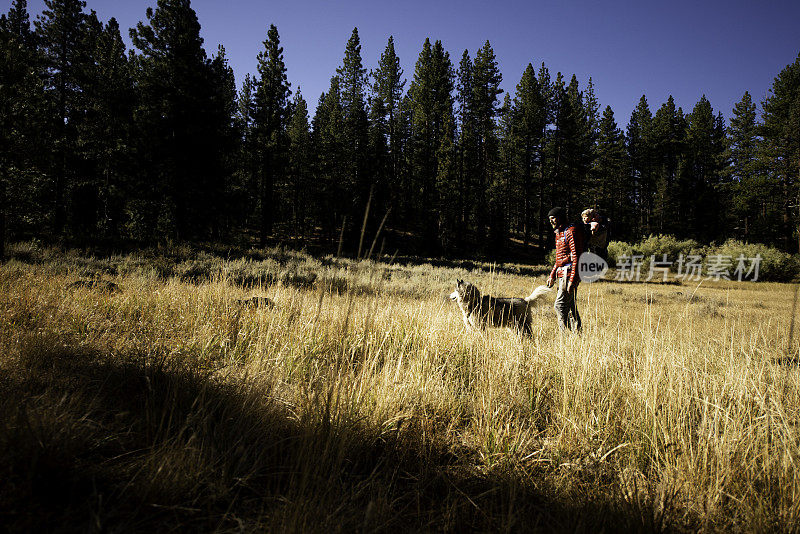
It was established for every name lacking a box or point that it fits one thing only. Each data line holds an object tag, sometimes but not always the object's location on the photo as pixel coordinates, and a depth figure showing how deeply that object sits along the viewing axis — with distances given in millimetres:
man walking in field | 4480
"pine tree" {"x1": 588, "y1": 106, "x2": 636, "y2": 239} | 33656
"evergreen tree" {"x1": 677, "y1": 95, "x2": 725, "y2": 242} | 37938
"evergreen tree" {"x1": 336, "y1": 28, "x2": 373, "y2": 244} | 26094
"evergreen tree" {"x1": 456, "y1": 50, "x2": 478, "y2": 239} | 29109
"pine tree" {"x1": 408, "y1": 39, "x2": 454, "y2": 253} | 30859
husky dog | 4199
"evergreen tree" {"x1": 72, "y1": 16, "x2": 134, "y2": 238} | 16203
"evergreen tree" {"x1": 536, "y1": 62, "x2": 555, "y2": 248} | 32906
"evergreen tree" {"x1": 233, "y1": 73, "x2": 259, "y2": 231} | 17188
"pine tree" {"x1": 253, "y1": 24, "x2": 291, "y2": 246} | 22953
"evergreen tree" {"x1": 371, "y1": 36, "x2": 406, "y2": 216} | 31161
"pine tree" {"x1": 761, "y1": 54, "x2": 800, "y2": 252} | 25922
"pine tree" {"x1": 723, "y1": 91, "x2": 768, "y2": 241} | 28828
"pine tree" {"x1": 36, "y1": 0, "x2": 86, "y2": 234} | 17219
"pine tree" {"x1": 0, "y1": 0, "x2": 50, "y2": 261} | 9008
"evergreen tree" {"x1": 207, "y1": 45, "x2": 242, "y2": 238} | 15602
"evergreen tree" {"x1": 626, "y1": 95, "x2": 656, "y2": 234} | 40594
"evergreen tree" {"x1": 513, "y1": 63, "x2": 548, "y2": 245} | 31984
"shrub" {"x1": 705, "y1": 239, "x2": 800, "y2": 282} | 18438
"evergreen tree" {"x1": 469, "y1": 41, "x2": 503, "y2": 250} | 29938
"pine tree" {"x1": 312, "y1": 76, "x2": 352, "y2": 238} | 26438
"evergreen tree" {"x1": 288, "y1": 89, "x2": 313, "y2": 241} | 28453
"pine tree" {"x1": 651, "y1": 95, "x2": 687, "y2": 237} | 37000
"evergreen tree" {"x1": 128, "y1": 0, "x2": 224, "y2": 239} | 14094
